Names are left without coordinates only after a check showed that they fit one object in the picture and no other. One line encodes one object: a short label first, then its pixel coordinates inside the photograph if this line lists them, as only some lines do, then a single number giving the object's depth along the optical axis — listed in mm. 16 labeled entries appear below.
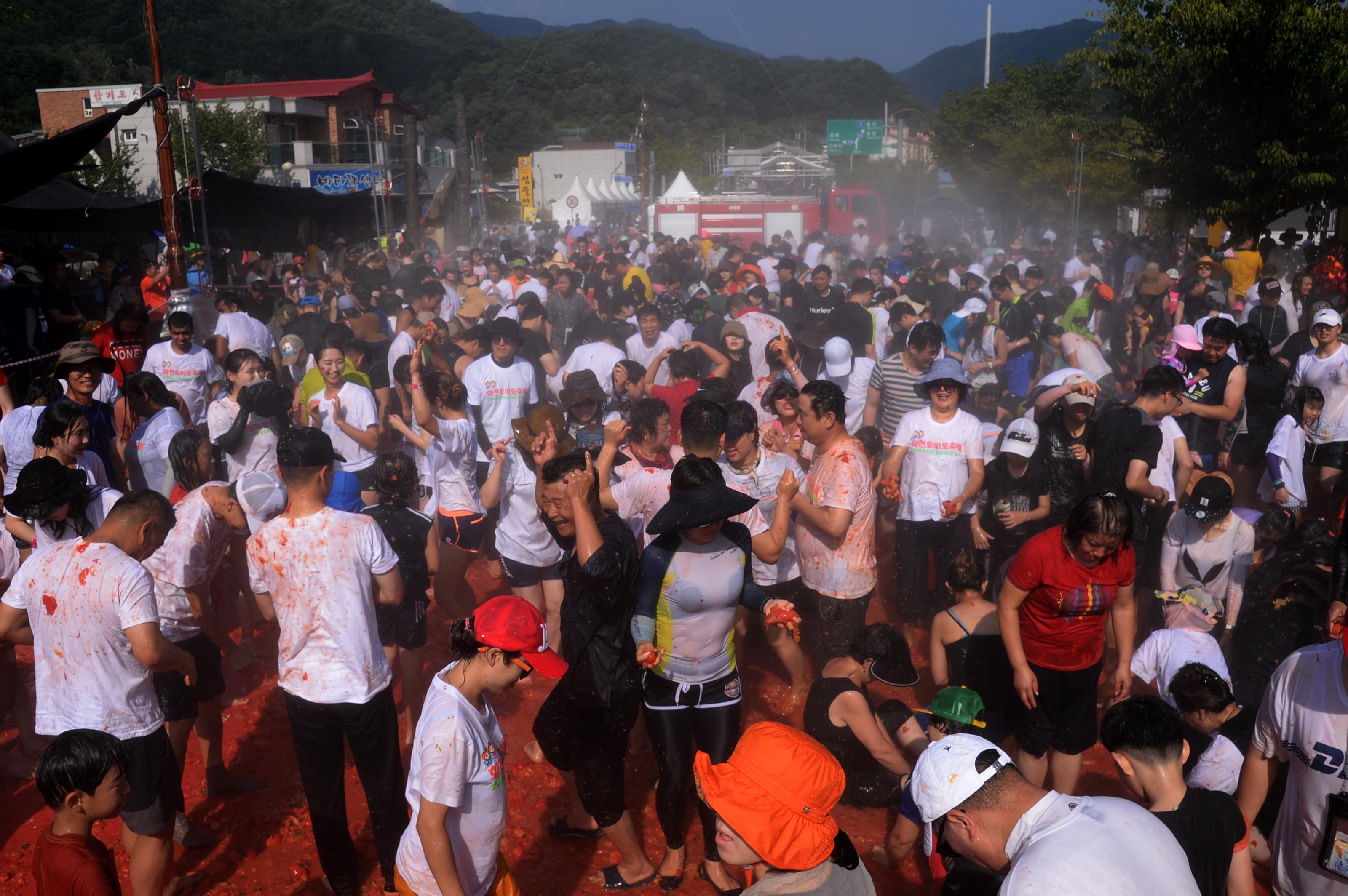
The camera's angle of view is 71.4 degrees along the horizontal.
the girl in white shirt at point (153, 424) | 6031
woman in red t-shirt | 3846
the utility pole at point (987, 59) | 75481
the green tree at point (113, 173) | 29938
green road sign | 60562
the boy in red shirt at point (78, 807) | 2564
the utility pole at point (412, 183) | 28656
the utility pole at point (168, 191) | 11797
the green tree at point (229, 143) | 42188
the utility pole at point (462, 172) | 33438
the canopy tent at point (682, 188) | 36531
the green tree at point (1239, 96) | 13000
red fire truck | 27922
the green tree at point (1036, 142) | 30641
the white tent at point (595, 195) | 45938
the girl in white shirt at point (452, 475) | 5797
